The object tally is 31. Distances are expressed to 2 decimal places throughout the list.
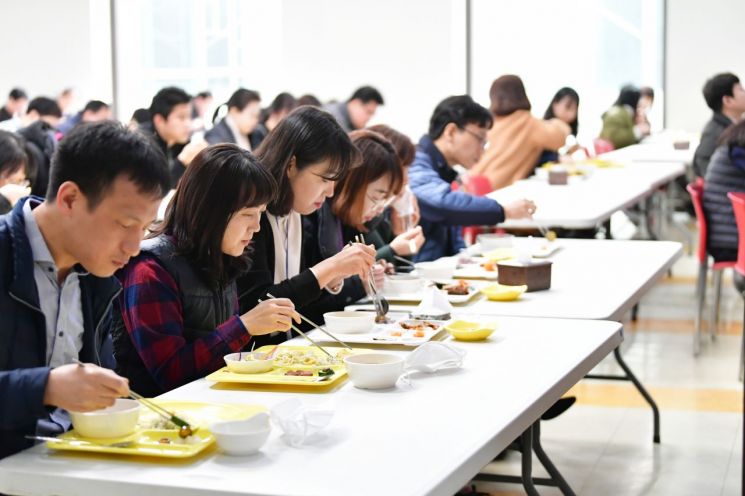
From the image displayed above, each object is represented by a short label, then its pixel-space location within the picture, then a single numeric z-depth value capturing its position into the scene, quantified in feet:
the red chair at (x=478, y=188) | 18.56
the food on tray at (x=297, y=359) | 7.68
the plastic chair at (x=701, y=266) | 17.87
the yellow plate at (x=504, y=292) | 10.44
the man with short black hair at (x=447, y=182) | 14.66
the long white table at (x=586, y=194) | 16.25
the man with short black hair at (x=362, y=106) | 30.09
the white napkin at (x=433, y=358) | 7.62
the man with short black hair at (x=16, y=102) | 35.73
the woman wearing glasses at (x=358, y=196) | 10.97
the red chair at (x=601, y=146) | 31.40
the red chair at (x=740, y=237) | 15.58
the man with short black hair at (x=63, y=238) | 6.09
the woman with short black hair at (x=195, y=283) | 7.64
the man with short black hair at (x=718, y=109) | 22.86
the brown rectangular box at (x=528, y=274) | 10.91
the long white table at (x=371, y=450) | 5.37
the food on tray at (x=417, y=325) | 8.91
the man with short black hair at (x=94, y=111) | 30.76
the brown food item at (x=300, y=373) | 7.35
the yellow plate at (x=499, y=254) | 12.50
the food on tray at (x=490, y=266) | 11.93
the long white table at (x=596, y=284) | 9.97
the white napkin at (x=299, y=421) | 5.97
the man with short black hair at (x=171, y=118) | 21.31
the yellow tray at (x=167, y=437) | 5.74
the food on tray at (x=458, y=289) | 10.61
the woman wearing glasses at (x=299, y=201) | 9.45
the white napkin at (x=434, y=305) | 9.45
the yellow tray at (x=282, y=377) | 7.20
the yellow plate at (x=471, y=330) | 8.68
